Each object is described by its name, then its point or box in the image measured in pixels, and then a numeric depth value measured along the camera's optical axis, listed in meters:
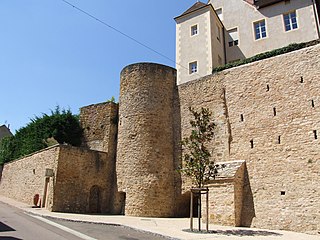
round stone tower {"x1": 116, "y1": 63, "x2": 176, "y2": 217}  13.71
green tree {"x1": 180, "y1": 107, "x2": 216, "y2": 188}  9.67
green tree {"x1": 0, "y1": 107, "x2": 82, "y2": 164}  18.64
